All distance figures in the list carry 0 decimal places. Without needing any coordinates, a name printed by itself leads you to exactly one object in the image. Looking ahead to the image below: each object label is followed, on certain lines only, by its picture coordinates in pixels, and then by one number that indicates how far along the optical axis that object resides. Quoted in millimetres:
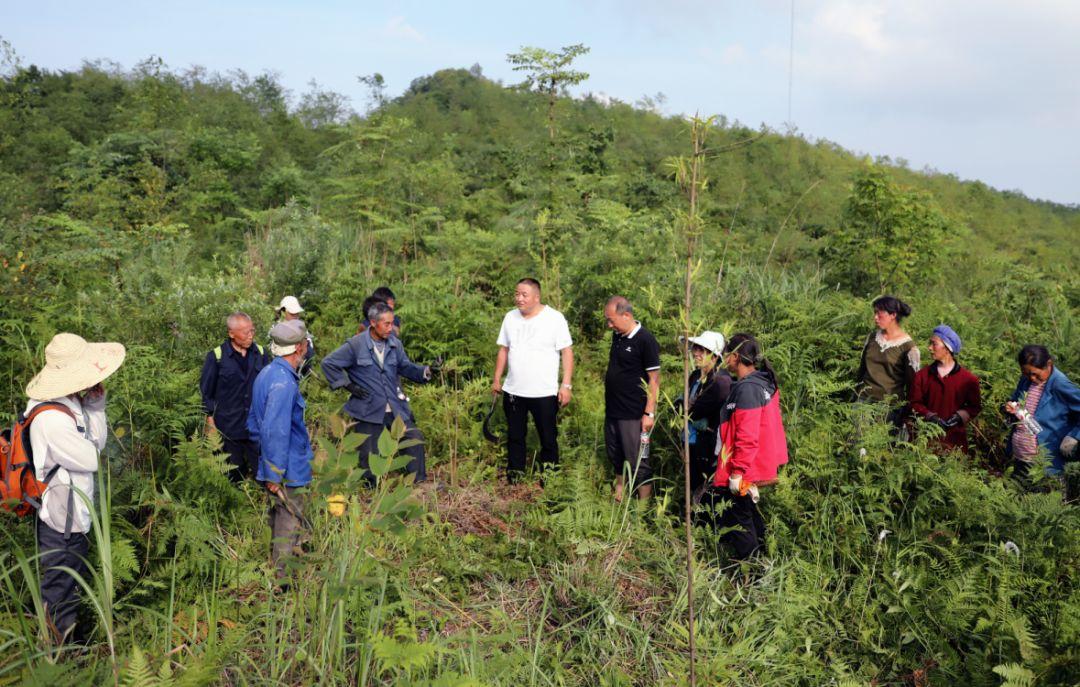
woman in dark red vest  4945
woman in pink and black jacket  4156
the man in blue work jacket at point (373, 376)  5250
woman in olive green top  5184
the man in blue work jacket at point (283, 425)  4020
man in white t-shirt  5496
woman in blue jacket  4605
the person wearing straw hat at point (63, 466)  3311
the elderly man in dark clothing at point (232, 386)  5023
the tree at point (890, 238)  8648
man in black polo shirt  5125
